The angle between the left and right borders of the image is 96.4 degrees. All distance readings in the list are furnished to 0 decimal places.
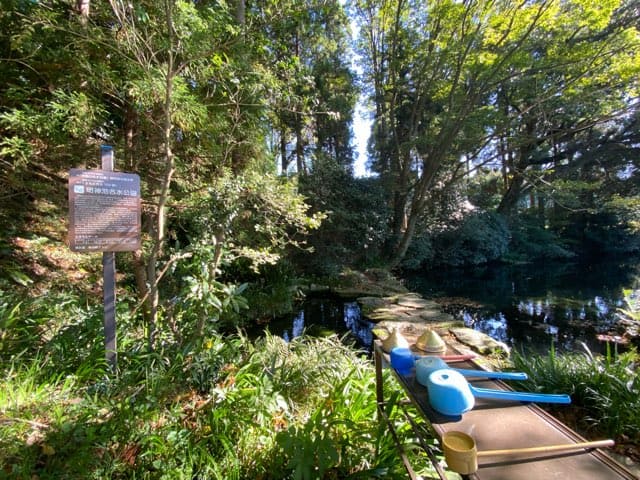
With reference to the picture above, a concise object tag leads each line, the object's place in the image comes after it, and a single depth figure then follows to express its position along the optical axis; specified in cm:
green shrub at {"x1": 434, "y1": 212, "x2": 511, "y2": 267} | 1038
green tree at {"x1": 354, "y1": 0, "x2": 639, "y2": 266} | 573
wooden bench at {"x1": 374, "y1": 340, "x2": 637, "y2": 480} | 73
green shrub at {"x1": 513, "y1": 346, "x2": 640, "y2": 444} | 183
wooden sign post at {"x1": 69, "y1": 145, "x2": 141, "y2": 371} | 165
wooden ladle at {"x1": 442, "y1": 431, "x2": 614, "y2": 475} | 72
